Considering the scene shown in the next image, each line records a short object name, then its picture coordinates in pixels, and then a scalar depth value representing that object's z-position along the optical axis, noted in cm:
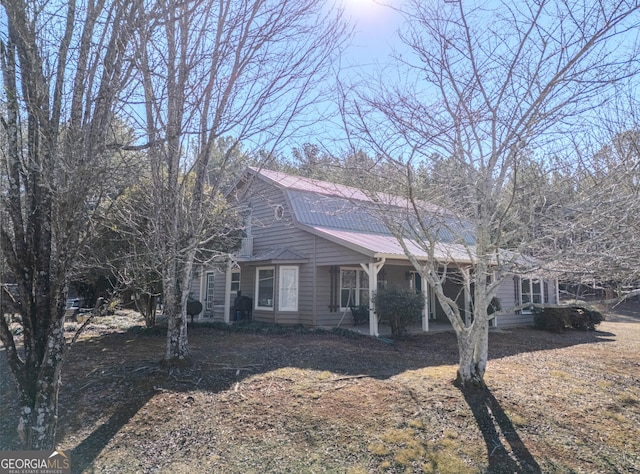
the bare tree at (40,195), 327
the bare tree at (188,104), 421
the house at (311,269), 1241
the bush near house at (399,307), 1052
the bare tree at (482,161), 502
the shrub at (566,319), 1420
